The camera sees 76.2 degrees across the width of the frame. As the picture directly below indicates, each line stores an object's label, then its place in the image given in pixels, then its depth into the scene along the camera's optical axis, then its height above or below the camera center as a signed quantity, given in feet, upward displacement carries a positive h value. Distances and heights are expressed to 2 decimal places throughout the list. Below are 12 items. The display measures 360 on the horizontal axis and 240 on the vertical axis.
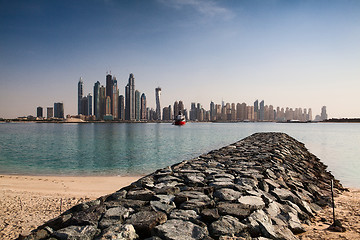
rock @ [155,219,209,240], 9.92 -5.06
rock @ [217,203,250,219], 12.11 -5.00
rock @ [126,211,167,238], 10.50 -4.88
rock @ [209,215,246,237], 10.50 -5.13
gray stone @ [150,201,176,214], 12.44 -4.87
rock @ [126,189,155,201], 14.33 -4.84
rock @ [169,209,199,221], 11.66 -4.98
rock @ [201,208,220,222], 11.68 -4.98
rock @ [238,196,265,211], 13.26 -5.08
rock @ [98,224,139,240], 9.59 -4.88
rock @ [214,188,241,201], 14.33 -4.94
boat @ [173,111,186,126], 407.85 -2.49
